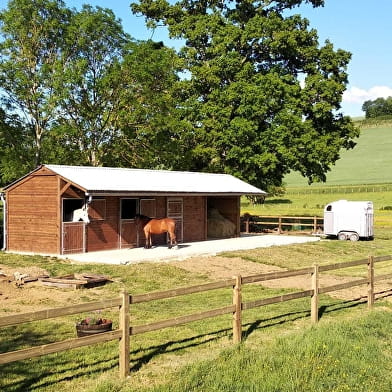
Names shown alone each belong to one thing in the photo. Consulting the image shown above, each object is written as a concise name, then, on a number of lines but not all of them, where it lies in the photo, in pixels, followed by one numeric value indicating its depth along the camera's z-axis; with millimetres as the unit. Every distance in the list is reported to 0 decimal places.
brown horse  22328
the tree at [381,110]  126712
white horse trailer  28188
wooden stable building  20750
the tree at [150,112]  32438
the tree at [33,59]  29750
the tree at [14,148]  29844
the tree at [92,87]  31422
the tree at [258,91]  32219
